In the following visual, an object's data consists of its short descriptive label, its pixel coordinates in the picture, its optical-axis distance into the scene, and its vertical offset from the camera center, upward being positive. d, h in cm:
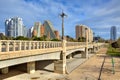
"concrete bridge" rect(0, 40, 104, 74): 698 -142
